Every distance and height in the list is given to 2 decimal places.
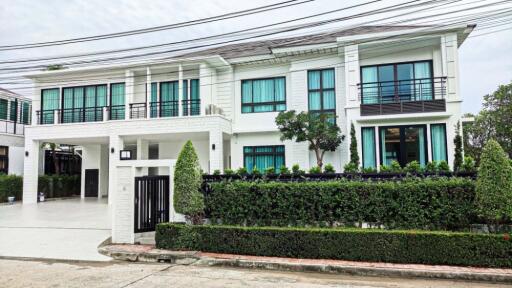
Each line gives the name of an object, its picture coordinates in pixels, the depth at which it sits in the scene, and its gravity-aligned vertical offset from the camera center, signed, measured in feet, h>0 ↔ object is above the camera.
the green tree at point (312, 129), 44.93 +4.70
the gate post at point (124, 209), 28.35 -3.44
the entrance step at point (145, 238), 28.27 -5.85
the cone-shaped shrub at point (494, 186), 21.15 -1.39
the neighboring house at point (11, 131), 67.97 +7.59
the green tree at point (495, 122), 66.69 +8.74
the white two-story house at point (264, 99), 45.16 +10.24
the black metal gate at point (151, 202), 28.63 -2.87
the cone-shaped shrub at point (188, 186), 26.14 -1.50
